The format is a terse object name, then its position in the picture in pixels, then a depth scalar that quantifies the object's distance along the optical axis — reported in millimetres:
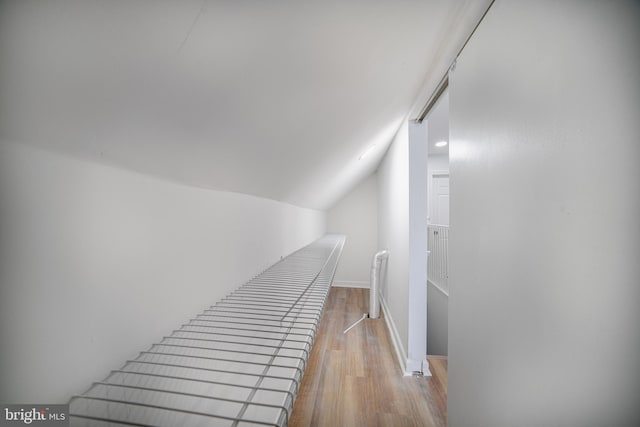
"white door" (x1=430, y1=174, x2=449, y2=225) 4762
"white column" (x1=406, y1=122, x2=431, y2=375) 2195
